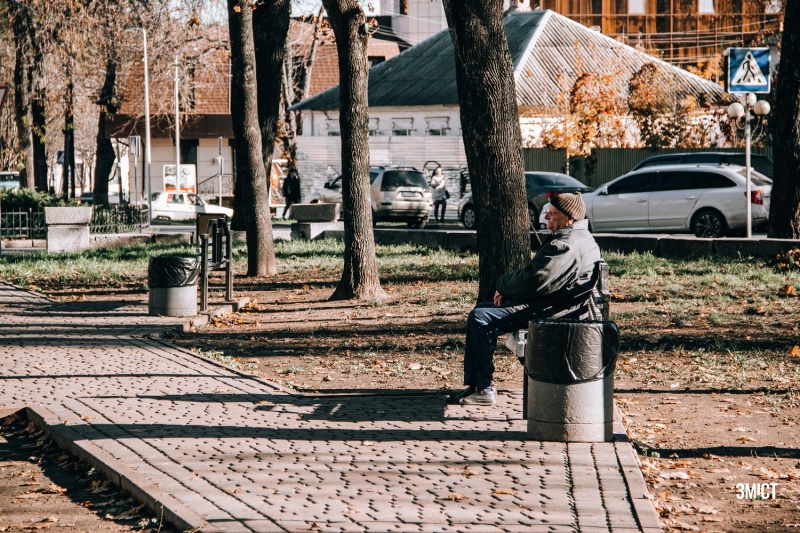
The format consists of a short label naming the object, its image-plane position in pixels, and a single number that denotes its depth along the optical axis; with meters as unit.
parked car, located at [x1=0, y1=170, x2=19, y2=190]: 67.88
